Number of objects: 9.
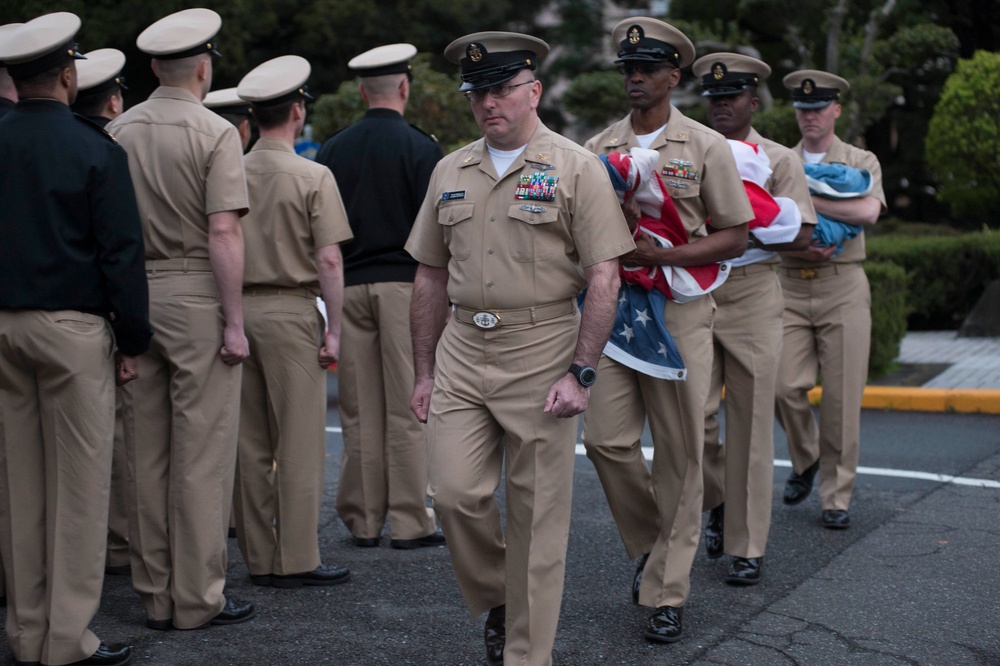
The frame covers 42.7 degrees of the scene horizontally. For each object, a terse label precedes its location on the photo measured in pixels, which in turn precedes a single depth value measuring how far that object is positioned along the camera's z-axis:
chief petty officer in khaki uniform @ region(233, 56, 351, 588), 5.54
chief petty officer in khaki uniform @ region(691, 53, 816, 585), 5.59
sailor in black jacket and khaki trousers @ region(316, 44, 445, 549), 6.29
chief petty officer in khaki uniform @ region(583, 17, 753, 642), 4.97
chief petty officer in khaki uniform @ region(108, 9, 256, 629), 4.86
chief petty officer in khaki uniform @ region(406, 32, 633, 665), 4.21
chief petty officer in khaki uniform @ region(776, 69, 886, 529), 6.58
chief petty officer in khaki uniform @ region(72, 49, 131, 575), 5.52
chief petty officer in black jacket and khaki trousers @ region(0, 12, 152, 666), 4.30
